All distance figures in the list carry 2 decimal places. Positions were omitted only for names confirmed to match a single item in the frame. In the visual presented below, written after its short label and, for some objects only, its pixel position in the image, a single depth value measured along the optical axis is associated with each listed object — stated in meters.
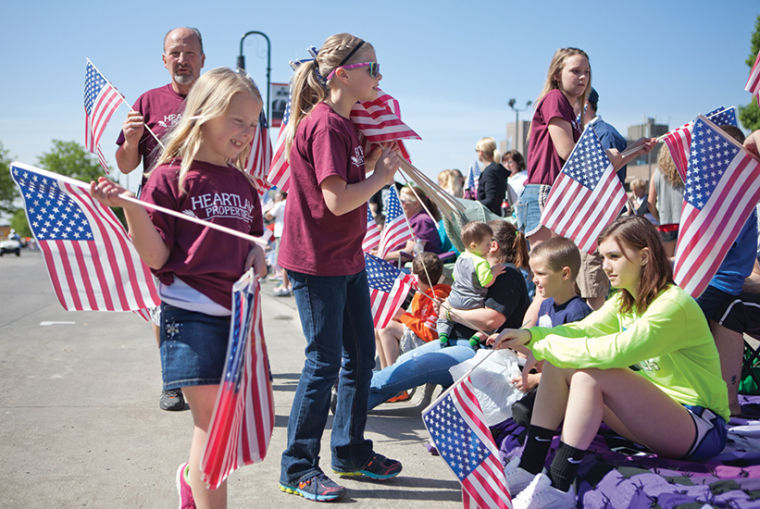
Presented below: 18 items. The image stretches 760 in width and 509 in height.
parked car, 41.02
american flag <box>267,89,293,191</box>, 3.70
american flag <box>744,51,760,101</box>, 4.04
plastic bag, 3.64
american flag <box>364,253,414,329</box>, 4.57
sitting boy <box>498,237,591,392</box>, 3.59
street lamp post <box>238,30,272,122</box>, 16.50
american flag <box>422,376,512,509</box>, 2.76
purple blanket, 2.51
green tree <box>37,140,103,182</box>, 75.94
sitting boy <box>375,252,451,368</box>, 4.99
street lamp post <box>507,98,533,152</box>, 36.79
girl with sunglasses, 3.07
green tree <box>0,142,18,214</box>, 70.11
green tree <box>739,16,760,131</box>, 19.52
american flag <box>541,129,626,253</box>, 4.13
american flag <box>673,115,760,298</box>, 3.50
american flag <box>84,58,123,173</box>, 4.57
